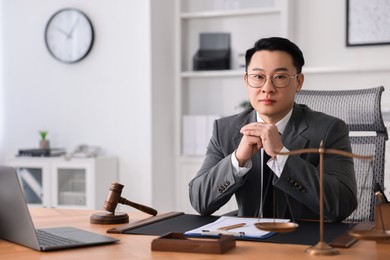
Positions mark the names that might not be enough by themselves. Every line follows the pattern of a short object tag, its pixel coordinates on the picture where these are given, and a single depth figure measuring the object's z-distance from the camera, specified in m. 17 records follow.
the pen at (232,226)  1.98
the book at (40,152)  5.11
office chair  2.73
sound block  2.19
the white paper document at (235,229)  1.89
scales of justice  1.64
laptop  1.80
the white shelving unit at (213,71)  5.05
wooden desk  1.66
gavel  2.22
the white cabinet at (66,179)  4.95
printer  5.09
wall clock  5.24
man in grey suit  2.27
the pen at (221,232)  1.88
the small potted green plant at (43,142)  5.20
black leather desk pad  1.85
